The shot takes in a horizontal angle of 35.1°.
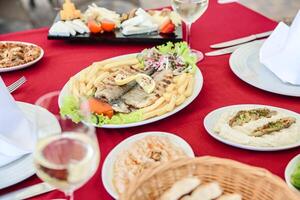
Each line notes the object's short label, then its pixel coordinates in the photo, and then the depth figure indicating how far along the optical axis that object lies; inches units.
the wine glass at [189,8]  51.3
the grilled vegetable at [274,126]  37.7
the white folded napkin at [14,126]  36.7
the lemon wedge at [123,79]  43.6
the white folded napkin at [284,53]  47.2
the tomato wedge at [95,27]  59.0
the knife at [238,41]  55.8
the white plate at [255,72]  45.9
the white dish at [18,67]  51.5
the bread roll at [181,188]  28.7
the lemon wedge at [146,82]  43.4
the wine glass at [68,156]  26.5
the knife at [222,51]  54.1
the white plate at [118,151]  33.1
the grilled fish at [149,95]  42.4
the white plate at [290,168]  33.0
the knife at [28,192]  33.4
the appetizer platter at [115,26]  57.8
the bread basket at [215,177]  28.5
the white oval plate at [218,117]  36.5
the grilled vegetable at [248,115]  38.9
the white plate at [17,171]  34.2
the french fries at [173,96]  41.3
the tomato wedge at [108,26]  59.2
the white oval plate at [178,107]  40.0
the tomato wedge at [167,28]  58.0
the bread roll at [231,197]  29.0
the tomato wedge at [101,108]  41.0
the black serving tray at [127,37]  56.9
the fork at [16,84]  48.1
